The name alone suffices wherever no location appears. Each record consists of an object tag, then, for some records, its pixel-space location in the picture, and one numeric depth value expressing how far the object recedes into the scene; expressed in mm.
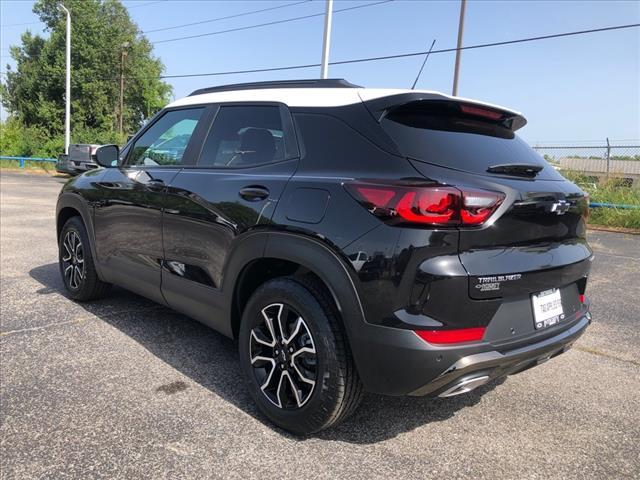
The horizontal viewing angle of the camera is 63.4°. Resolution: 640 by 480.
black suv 2217
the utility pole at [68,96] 25859
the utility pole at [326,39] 14242
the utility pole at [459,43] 19703
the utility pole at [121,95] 37719
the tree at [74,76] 38469
